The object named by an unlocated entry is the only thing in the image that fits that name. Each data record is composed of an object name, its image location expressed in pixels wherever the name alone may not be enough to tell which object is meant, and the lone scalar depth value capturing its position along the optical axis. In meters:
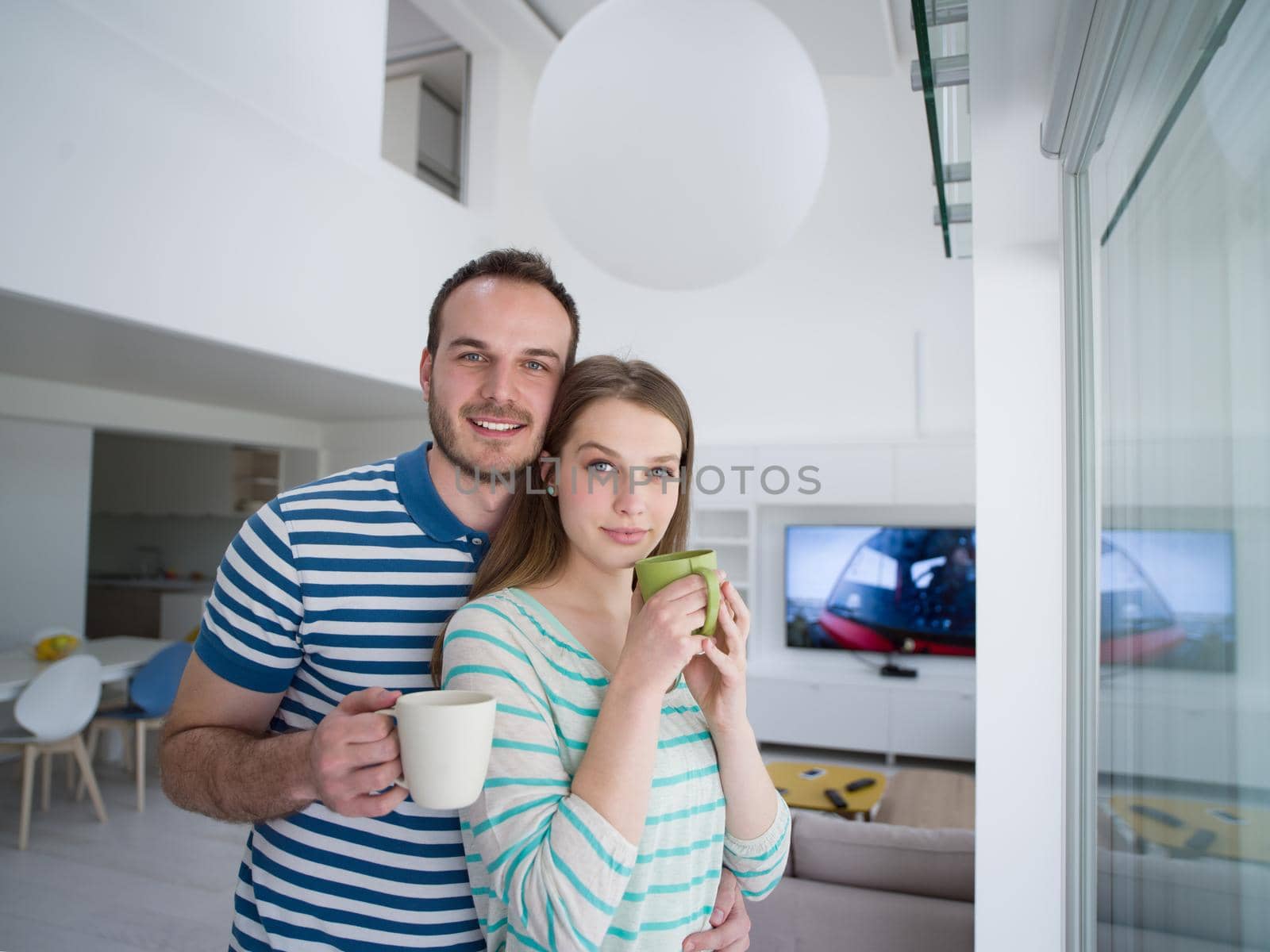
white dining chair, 3.83
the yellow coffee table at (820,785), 3.50
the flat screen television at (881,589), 5.28
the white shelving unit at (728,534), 5.79
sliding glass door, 0.64
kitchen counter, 7.70
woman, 0.79
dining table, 3.90
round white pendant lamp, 1.69
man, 1.07
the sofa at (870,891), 2.00
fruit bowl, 4.29
